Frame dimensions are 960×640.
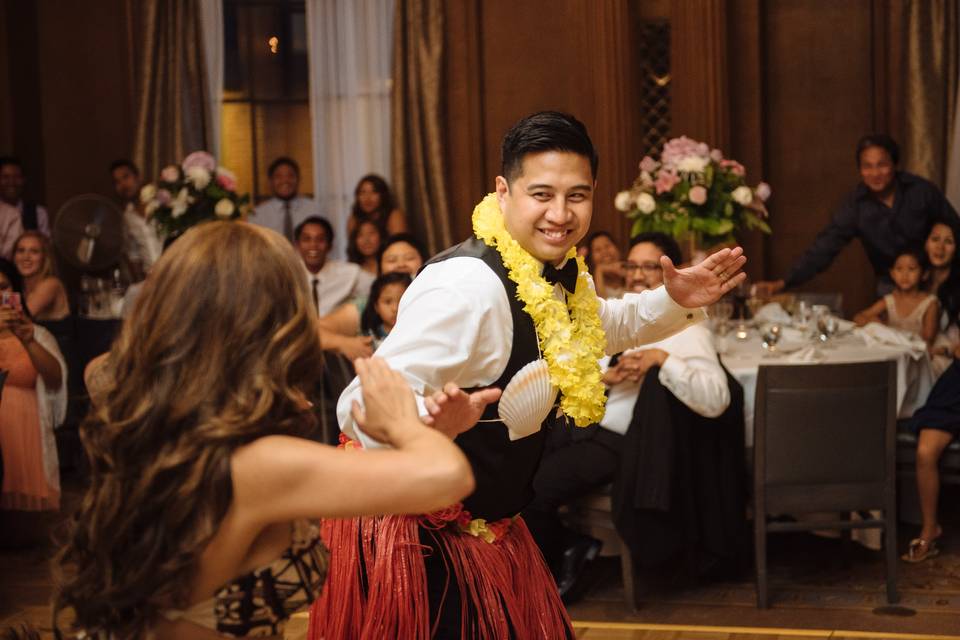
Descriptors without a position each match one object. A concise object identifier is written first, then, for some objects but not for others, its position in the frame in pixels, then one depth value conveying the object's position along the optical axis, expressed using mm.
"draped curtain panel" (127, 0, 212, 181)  8539
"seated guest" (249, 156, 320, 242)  8188
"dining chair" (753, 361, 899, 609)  4168
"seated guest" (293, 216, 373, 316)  6621
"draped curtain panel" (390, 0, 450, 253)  8195
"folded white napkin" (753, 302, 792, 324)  5375
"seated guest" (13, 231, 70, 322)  6031
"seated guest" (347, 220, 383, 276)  6930
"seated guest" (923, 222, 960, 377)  5438
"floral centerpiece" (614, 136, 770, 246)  5395
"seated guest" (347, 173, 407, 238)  7711
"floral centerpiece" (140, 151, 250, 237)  6938
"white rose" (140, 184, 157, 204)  6926
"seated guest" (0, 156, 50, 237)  7789
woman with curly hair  1542
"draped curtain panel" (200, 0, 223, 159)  8602
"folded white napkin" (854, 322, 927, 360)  5051
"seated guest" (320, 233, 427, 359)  5020
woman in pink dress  5012
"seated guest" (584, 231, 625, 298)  5770
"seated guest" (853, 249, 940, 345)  5512
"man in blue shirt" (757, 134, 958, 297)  6012
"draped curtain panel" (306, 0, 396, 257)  8391
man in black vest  2113
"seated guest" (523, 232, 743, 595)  4168
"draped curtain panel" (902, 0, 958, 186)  7316
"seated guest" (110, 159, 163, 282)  7977
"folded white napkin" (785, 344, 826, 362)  4785
